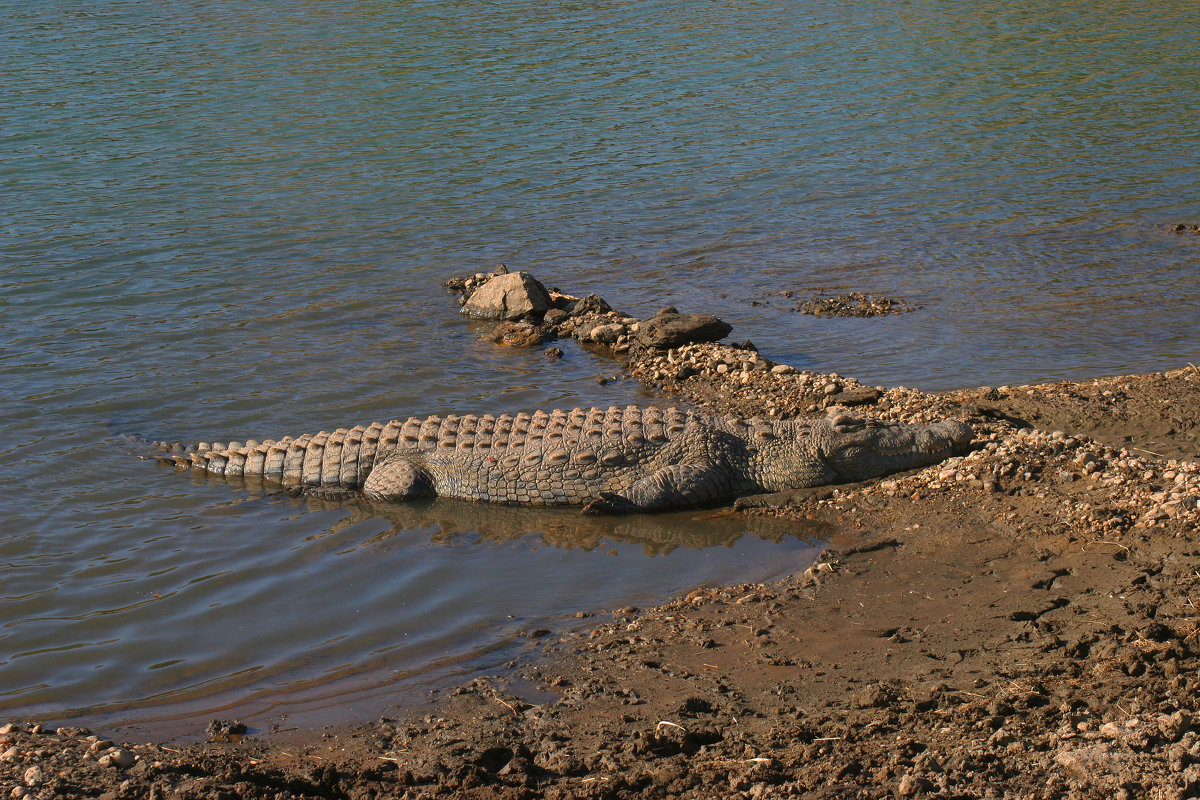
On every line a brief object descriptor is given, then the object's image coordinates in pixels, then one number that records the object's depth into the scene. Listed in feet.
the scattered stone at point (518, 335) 65.10
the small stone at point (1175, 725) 23.22
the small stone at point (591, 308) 67.10
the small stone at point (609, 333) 63.57
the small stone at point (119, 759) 26.40
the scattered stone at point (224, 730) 29.48
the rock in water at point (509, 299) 67.72
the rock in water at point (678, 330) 61.26
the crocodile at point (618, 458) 45.32
